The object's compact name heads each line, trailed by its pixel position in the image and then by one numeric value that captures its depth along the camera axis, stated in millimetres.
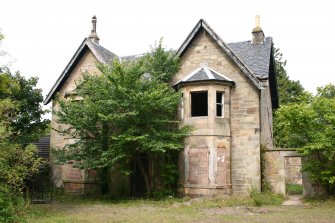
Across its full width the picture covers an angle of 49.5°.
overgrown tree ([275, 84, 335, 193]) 17312
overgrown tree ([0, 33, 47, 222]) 12041
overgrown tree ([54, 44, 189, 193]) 18547
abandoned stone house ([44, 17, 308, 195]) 19875
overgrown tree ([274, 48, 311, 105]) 43388
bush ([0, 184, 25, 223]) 11773
